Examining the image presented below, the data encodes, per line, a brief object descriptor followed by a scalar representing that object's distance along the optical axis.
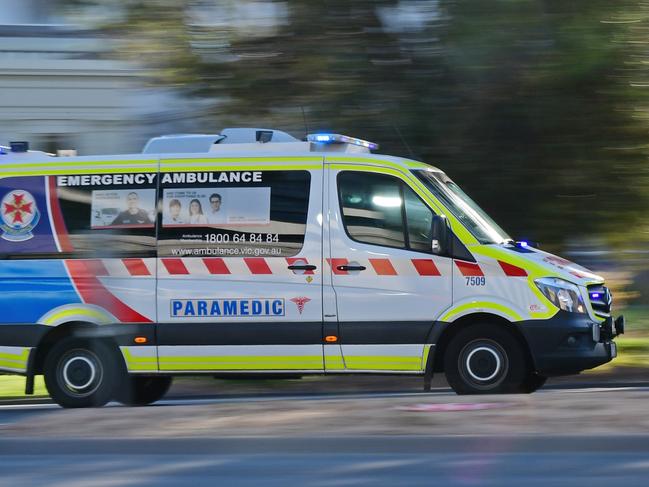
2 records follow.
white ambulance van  17.86
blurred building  32.03
